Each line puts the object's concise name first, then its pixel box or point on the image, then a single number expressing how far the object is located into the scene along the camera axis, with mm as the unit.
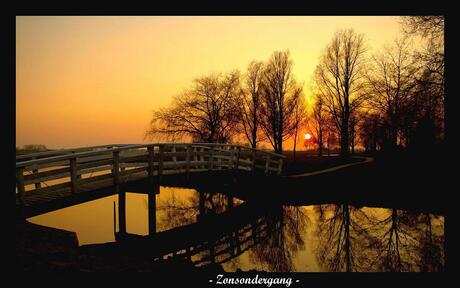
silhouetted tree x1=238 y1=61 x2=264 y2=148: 36531
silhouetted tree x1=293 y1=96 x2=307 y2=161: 38041
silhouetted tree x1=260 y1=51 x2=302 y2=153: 35906
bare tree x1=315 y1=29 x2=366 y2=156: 32531
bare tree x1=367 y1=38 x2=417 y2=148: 28344
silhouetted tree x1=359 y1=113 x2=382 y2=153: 30125
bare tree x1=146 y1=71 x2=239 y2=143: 34219
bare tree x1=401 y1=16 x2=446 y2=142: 15070
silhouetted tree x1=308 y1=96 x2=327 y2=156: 36081
